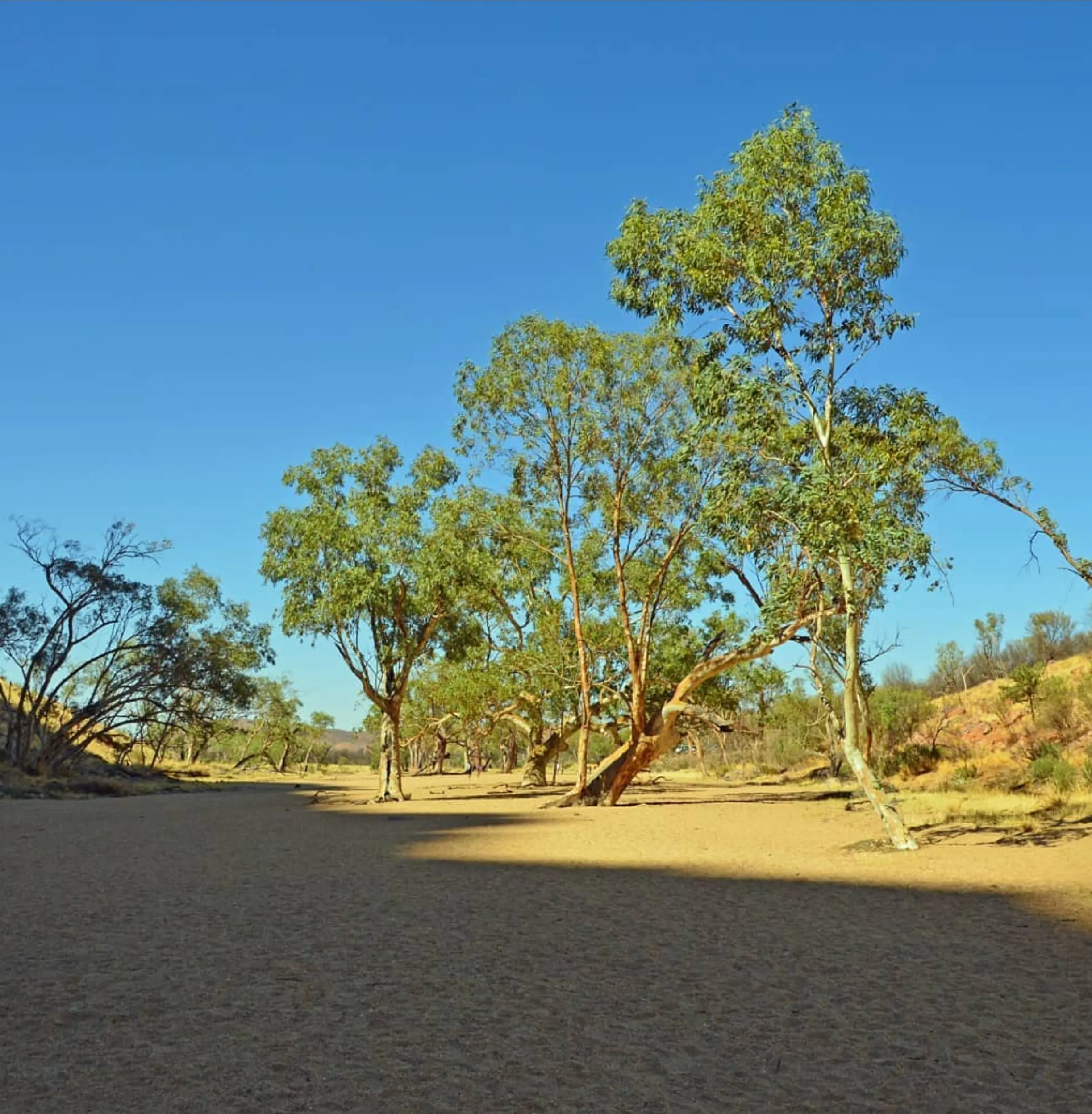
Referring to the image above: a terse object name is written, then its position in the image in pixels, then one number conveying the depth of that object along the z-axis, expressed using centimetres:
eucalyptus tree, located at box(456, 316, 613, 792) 2362
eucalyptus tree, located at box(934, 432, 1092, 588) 1542
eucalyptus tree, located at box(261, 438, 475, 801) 2648
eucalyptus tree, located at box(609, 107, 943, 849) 1546
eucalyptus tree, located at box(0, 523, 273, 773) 4041
